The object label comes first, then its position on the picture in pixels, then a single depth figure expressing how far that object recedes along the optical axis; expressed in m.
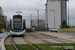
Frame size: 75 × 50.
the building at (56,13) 95.44
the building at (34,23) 94.58
